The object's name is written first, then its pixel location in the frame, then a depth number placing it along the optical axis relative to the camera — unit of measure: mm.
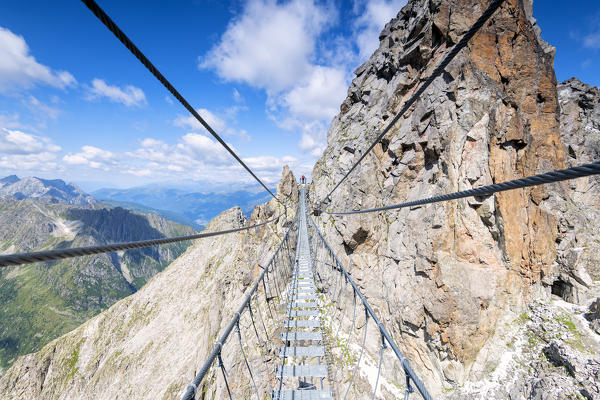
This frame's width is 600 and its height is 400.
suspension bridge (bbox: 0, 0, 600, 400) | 2500
